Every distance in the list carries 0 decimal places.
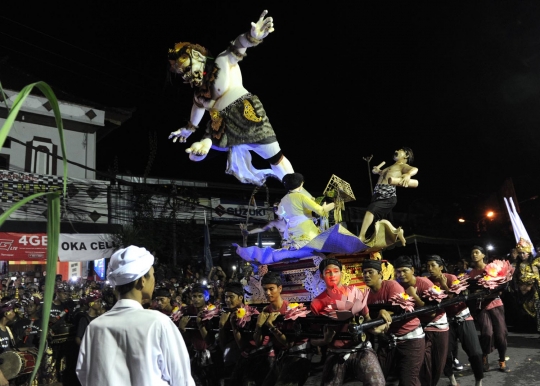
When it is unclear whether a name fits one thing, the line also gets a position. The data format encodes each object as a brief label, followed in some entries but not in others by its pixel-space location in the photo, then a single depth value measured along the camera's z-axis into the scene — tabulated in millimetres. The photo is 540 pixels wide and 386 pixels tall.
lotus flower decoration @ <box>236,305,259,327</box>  4906
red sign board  14250
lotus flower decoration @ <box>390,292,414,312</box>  4293
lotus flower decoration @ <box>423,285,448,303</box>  4902
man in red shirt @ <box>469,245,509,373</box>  6426
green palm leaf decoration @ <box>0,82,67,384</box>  1338
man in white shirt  2252
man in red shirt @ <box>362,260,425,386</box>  4488
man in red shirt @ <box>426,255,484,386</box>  5617
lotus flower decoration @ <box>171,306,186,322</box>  5875
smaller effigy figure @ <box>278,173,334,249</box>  6586
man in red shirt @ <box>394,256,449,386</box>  5094
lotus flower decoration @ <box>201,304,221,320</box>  5391
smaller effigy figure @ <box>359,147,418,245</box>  6664
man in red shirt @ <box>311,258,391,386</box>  3926
